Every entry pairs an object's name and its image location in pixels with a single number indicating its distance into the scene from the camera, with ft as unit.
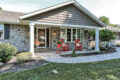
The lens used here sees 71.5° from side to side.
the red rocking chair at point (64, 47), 24.89
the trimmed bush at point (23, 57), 15.11
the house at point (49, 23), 20.45
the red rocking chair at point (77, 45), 28.15
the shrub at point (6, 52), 15.80
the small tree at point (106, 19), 114.04
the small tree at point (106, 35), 29.07
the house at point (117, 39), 46.99
